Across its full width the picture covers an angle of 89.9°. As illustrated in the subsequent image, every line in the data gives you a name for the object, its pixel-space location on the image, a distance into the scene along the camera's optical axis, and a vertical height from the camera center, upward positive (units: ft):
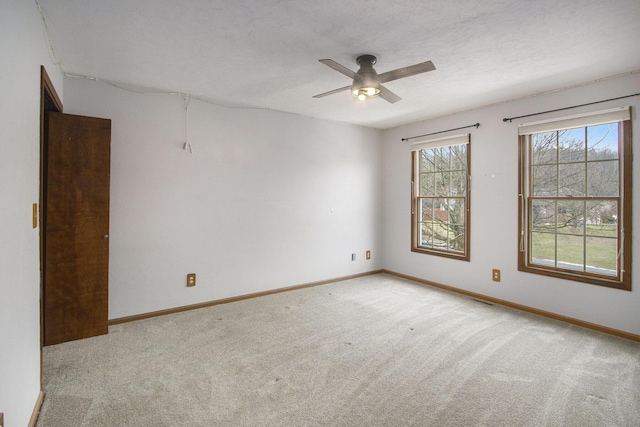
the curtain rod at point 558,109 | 9.57 +3.57
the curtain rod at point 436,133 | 13.14 +3.70
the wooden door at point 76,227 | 8.73 -0.48
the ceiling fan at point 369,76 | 7.46 +3.33
